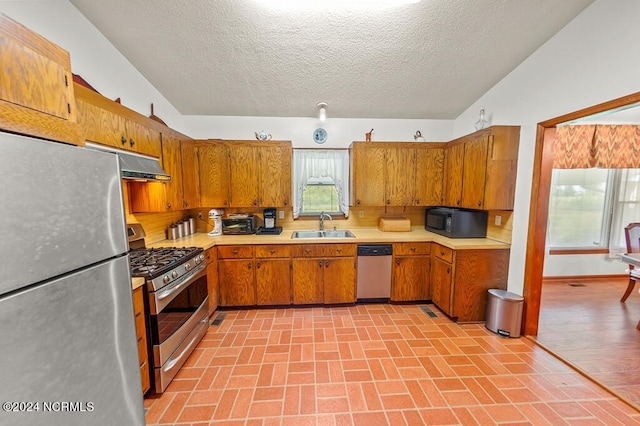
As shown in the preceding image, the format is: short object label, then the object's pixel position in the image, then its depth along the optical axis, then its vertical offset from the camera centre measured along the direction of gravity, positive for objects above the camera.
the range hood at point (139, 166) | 1.73 +0.23
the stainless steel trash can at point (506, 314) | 2.41 -1.28
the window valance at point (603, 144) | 3.35 +0.71
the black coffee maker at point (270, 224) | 3.26 -0.46
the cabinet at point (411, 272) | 3.03 -1.05
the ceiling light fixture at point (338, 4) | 1.83 +1.52
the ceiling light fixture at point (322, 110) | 3.12 +1.14
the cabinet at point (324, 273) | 2.96 -1.04
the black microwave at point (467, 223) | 2.90 -0.39
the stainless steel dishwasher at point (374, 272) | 3.01 -1.04
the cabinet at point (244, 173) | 3.12 +0.27
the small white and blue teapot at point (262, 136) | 3.23 +0.80
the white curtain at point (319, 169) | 3.52 +0.37
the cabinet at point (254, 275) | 2.90 -1.04
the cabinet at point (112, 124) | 1.53 +0.54
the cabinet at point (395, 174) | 3.27 +0.27
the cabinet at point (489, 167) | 2.52 +0.29
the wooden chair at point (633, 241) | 2.88 -0.62
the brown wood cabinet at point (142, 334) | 1.61 -1.01
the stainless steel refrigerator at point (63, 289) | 0.68 -0.34
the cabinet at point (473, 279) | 2.64 -0.99
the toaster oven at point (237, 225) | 3.21 -0.45
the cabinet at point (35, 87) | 0.84 +0.44
